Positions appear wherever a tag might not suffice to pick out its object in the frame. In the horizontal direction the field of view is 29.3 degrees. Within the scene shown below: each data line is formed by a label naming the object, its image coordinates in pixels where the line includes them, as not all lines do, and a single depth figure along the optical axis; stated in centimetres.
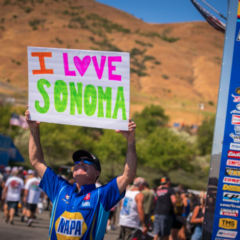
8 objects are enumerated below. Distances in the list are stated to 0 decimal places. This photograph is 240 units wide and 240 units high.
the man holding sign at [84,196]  396
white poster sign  436
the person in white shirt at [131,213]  1005
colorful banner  557
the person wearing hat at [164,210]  1065
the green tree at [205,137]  7906
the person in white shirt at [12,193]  1449
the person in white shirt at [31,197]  1452
